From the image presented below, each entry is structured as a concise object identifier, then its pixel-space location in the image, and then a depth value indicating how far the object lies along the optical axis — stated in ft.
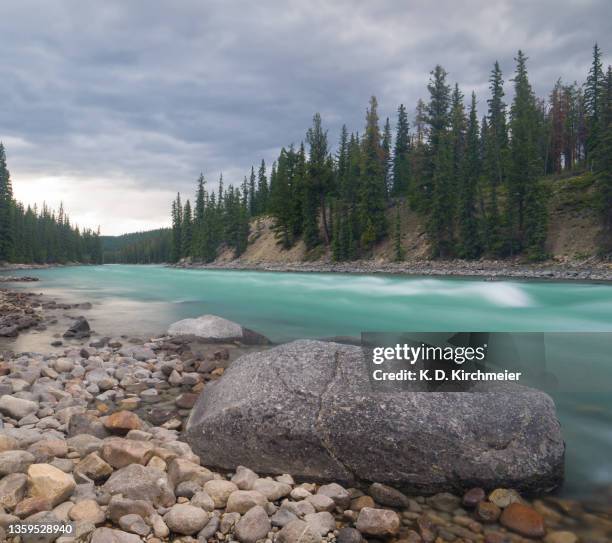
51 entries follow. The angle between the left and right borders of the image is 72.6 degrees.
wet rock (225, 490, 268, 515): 12.23
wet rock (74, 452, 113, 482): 13.73
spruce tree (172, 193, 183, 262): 396.37
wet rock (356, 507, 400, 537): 11.71
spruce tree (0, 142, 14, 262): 245.24
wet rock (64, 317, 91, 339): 42.06
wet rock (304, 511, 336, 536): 11.49
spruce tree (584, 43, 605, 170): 201.27
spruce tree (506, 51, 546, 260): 148.36
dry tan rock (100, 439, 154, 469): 14.34
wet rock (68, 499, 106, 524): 11.45
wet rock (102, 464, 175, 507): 12.51
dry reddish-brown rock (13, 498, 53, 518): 11.39
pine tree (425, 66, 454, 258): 178.09
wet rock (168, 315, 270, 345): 38.70
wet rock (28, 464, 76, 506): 12.06
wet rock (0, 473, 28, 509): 11.78
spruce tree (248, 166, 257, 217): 380.37
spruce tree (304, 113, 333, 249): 218.38
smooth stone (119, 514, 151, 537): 11.19
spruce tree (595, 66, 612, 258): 131.54
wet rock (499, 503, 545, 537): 11.91
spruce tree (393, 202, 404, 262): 184.34
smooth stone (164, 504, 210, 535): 11.43
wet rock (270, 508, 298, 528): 11.72
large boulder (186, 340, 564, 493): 14.02
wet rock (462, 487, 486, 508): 13.23
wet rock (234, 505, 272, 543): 11.13
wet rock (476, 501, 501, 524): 12.60
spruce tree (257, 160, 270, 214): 356.18
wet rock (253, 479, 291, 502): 13.21
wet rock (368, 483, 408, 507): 13.41
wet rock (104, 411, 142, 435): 17.61
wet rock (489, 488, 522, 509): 13.12
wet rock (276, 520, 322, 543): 11.01
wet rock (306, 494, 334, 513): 12.76
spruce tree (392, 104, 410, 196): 249.14
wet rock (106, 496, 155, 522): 11.66
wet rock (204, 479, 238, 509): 12.74
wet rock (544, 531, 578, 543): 11.66
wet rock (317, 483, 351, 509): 13.20
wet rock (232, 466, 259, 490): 13.57
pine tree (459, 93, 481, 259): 170.19
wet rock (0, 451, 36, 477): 13.10
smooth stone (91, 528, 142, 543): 10.40
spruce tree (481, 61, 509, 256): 163.43
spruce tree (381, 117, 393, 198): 262.41
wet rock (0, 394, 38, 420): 19.31
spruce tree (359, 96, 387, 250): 202.08
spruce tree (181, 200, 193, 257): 386.52
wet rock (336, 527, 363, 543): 11.23
